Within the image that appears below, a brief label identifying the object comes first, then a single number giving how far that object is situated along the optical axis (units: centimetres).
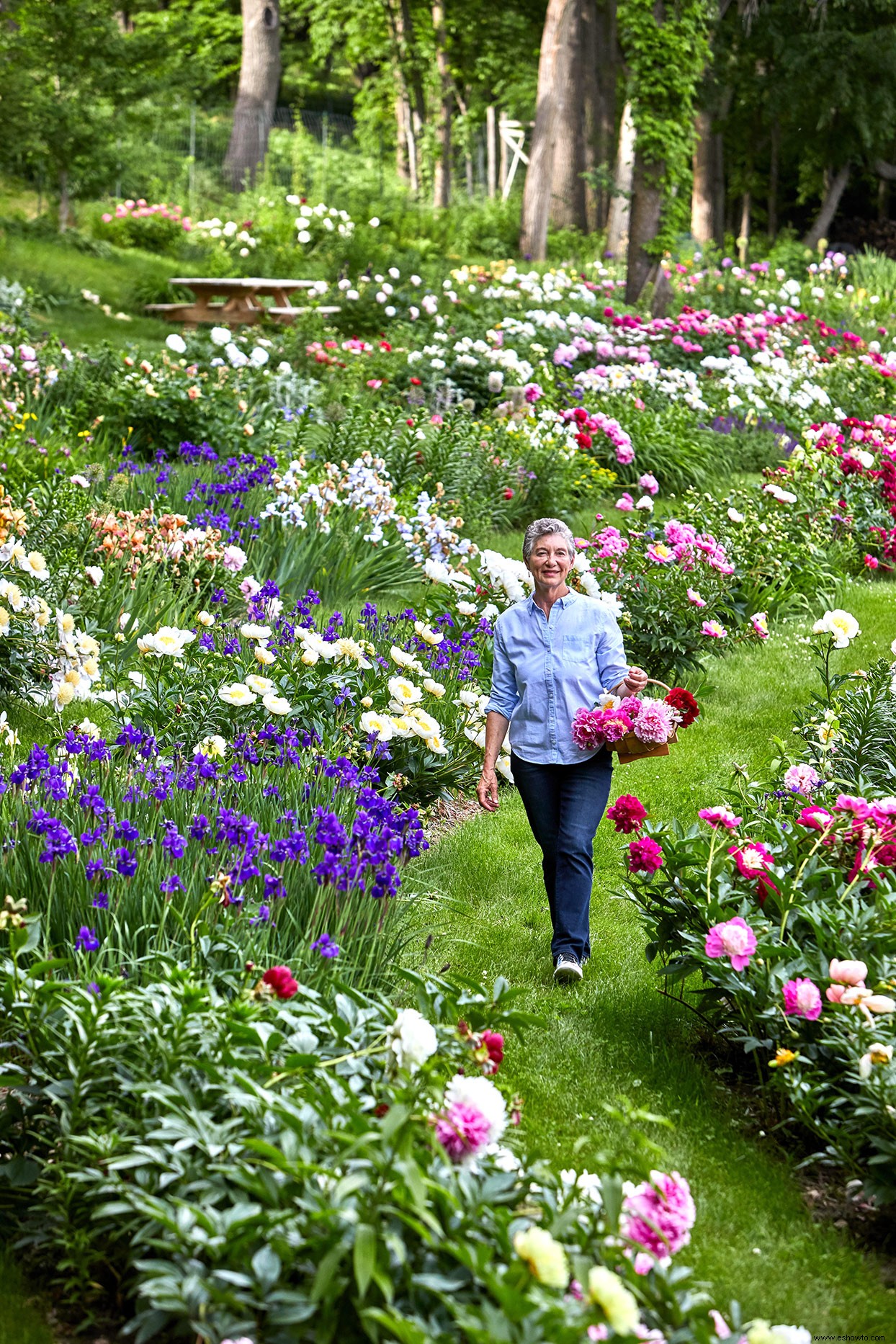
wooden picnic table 2753
